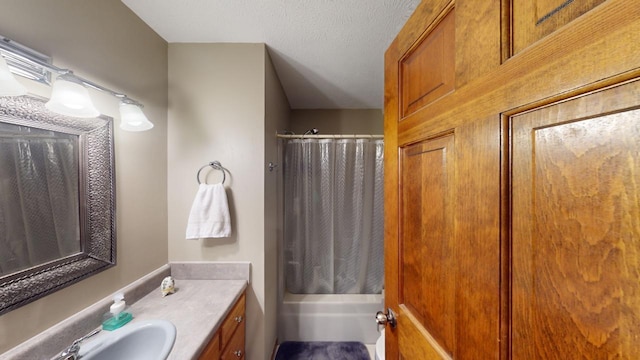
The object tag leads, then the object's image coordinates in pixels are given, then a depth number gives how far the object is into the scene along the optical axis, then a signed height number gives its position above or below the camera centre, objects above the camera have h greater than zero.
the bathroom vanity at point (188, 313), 0.81 -0.64
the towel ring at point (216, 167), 1.42 +0.09
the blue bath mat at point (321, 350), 1.79 -1.45
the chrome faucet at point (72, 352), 0.73 -0.59
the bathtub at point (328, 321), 1.93 -1.26
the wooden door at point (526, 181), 0.30 +0.00
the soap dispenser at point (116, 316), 0.93 -0.60
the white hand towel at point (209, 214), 1.35 -0.21
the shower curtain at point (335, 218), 2.08 -0.37
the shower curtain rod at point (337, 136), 1.97 +0.40
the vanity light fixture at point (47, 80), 0.71 +0.38
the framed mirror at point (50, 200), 0.72 -0.07
